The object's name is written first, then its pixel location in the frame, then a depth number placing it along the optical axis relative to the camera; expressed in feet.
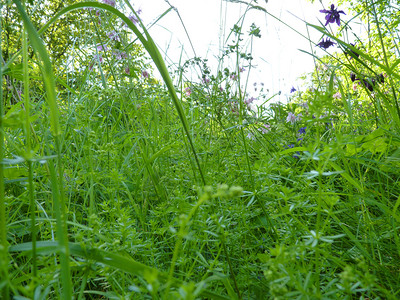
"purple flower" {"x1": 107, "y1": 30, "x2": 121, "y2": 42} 7.07
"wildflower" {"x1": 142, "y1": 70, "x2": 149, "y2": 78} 8.24
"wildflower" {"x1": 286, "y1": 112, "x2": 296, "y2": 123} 8.07
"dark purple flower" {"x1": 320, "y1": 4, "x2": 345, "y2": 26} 6.74
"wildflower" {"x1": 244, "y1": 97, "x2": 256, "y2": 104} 8.54
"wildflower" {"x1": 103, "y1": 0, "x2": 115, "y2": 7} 6.78
